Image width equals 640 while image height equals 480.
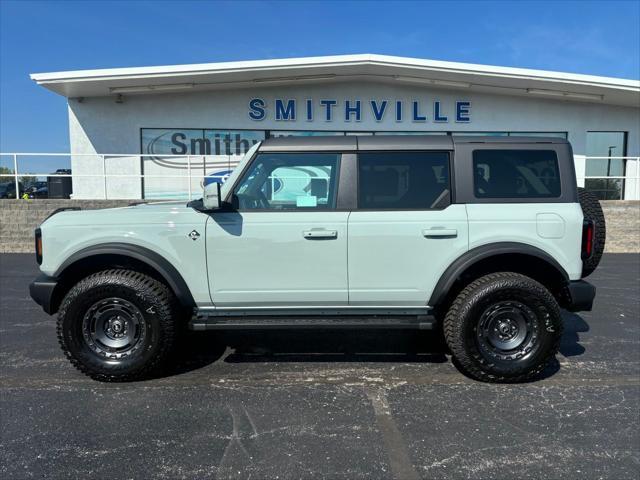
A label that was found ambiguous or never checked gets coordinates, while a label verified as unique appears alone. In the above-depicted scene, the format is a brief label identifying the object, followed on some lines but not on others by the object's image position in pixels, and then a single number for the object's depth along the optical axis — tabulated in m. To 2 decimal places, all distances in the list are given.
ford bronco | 3.58
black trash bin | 12.59
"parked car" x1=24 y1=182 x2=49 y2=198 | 16.16
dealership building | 13.52
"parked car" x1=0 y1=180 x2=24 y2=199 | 14.83
